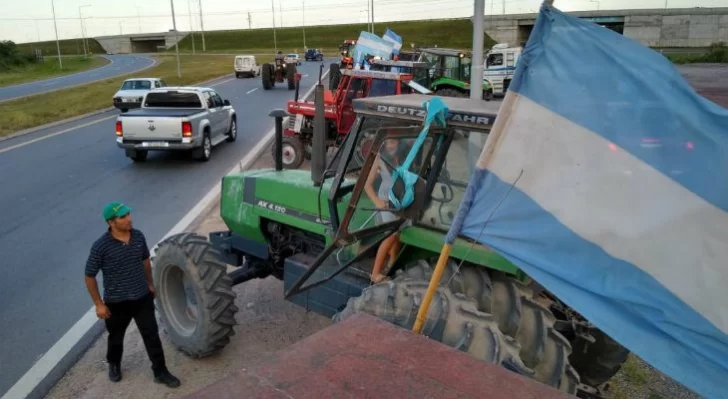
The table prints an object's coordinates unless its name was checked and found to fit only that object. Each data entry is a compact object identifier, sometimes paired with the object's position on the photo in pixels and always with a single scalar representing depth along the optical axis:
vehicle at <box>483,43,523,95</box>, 31.83
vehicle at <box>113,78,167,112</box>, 25.64
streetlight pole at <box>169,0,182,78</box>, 42.78
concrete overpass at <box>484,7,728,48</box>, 67.44
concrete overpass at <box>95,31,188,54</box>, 138.00
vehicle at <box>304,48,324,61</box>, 71.25
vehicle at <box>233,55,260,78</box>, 46.78
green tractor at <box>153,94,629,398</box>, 3.61
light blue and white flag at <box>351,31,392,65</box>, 17.75
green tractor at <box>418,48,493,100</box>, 24.58
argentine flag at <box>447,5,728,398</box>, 2.50
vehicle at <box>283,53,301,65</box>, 56.04
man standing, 4.95
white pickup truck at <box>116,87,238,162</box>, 14.93
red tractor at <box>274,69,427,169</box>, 14.87
